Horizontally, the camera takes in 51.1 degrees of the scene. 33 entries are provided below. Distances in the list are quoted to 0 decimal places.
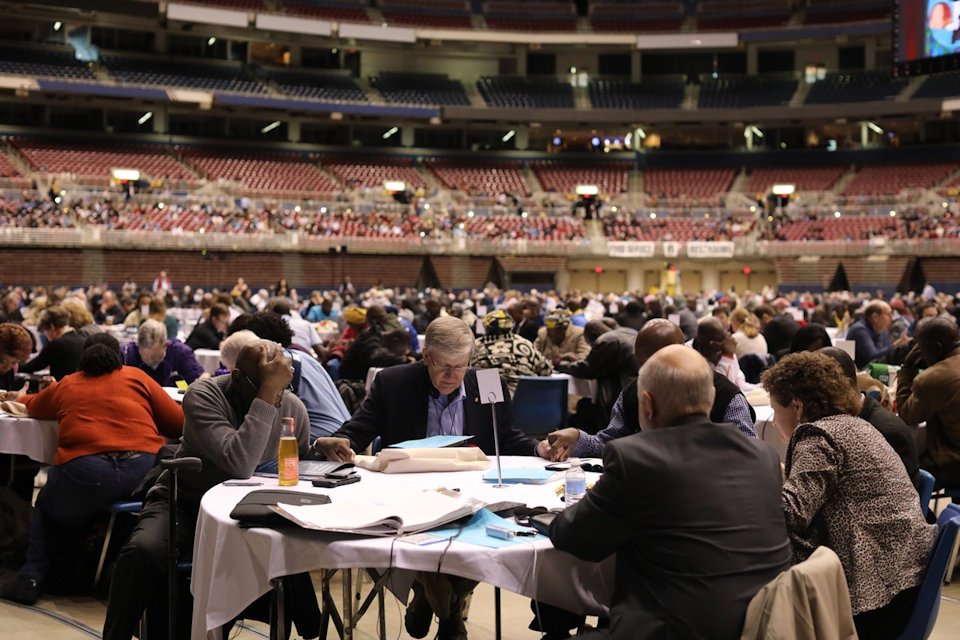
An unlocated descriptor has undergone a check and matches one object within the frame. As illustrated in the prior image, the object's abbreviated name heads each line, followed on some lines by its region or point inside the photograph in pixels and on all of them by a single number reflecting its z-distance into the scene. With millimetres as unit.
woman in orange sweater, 5277
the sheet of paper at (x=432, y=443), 4398
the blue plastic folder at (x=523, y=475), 4121
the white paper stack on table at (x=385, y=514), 3268
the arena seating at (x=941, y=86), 40812
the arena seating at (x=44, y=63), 36125
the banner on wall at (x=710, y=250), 37438
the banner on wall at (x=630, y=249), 37844
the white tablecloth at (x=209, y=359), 10227
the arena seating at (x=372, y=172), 41188
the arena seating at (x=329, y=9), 42906
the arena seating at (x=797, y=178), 43062
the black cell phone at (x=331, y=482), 3965
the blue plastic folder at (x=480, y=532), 3240
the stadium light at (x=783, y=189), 40969
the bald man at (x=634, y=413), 4574
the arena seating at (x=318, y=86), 41531
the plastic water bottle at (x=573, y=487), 3567
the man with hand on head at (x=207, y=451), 3998
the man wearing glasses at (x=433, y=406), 4691
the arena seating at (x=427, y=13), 44750
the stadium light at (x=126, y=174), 34281
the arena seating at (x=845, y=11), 43438
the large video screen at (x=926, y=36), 24234
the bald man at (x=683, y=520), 2826
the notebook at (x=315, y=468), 4125
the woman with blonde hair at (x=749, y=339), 9867
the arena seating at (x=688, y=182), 43531
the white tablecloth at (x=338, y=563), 3158
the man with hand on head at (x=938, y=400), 5859
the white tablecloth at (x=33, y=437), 5676
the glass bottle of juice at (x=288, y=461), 3932
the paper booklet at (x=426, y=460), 4234
